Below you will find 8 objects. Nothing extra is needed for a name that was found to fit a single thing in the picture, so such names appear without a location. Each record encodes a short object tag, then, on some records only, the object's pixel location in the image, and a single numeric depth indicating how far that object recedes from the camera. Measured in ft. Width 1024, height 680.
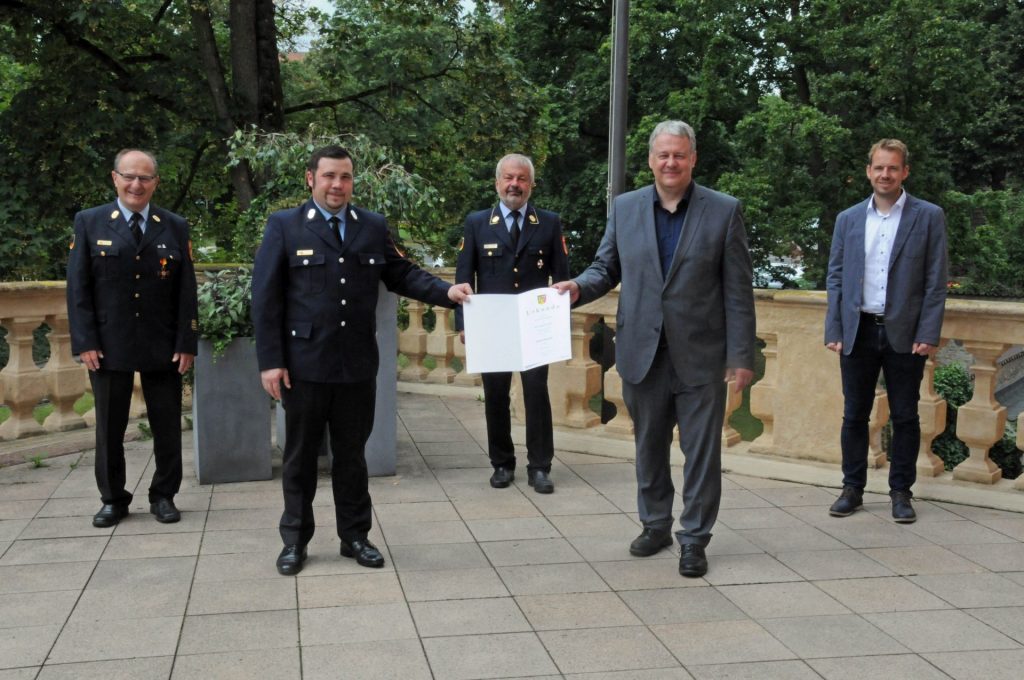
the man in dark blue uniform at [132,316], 18.71
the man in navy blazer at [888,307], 18.88
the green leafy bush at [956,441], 32.42
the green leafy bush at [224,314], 21.71
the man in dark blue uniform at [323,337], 15.84
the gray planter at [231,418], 21.95
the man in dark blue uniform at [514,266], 21.54
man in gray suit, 16.42
